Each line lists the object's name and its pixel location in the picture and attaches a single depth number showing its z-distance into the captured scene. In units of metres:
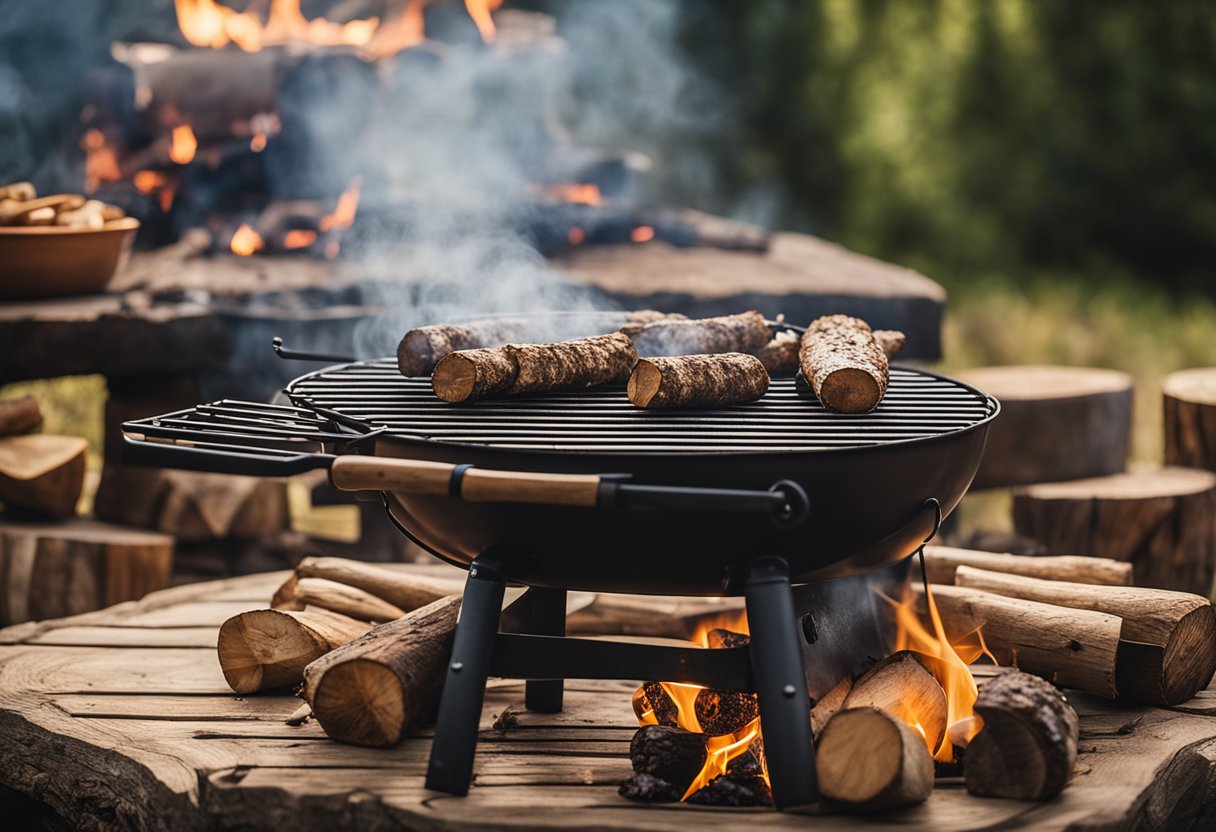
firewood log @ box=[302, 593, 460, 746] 2.29
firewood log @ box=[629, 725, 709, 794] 2.26
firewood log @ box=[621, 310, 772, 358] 2.86
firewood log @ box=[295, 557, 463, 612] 3.05
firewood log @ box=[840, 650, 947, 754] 2.34
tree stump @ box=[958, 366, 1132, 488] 4.39
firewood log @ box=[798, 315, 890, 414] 2.42
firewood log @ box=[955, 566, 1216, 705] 2.57
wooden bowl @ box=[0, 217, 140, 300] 4.13
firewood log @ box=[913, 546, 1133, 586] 3.10
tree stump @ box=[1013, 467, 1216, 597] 4.17
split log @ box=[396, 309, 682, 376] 2.72
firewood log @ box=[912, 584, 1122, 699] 2.60
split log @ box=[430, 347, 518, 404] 2.46
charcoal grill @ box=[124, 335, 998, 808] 2.04
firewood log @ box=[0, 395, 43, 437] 4.26
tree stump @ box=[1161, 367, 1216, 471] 4.48
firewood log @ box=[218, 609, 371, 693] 2.63
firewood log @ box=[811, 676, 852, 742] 2.40
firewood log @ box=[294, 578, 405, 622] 2.97
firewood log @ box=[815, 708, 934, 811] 2.02
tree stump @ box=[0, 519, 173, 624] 4.18
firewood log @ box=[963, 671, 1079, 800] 2.09
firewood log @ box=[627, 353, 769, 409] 2.43
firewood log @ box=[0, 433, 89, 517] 4.14
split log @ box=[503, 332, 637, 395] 2.55
